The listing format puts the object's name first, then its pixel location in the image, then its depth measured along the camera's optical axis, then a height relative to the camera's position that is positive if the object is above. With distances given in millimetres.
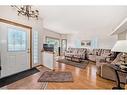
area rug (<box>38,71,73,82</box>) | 2363 -1087
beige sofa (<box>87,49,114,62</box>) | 3127 -347
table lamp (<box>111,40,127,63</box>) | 1339 -7
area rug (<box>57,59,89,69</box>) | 3847 -1019
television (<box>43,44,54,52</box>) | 3942 -113
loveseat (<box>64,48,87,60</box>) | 4596 -501
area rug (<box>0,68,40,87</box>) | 2191 -1076
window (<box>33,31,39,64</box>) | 3496 -59
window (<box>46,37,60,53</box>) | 5694 +427
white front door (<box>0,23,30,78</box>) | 2385 -114
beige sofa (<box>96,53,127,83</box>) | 2450 -865
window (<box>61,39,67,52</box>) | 7108 +156
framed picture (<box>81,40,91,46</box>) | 3981 +215
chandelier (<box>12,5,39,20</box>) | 1991 +991
